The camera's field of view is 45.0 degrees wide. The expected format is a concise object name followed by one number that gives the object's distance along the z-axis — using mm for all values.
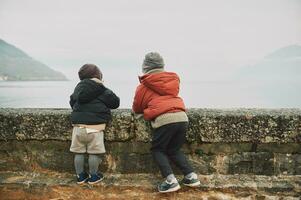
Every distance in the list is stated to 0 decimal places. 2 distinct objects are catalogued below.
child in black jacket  4004
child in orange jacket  3850
